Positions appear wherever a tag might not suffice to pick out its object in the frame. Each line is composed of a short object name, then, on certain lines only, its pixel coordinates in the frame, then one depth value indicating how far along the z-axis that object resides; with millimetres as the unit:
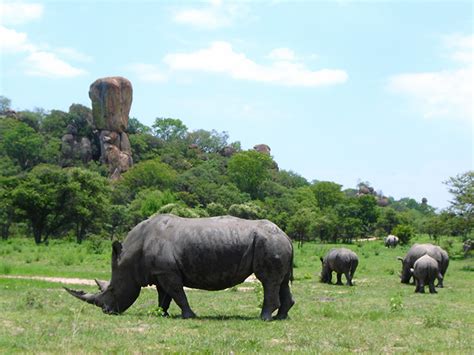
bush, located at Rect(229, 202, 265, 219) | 63188
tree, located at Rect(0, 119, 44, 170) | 85062
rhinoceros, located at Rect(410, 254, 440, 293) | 22266
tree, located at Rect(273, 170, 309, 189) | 113144
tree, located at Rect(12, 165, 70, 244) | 53219
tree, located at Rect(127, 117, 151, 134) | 110938
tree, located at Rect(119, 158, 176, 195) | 81688
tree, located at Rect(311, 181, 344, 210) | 102125
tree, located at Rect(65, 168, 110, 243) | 54969
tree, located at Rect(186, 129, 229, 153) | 125500
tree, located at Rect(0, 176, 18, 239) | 53375
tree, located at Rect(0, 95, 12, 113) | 111288
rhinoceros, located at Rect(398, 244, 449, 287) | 26719
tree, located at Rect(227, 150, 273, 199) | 99125
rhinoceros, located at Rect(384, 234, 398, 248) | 59219
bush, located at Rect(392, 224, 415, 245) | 61875
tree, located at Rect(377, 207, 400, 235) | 83000
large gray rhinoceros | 12875
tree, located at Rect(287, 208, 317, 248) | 66938
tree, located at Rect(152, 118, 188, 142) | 131375
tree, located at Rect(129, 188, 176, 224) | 59219
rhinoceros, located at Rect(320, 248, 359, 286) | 25422
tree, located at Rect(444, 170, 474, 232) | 40750
